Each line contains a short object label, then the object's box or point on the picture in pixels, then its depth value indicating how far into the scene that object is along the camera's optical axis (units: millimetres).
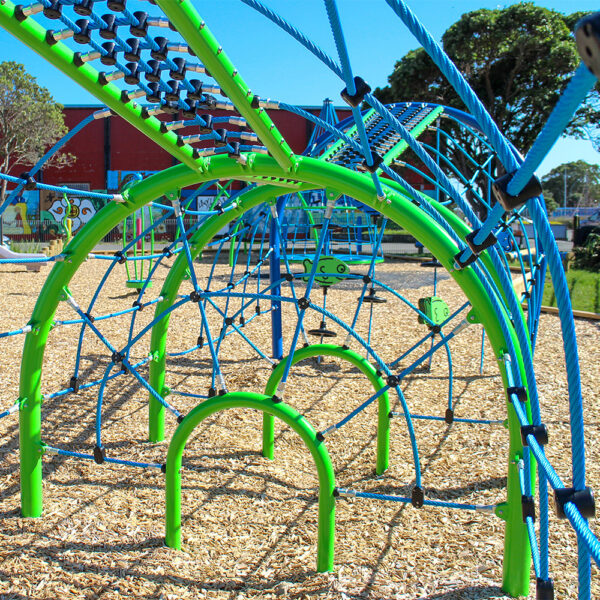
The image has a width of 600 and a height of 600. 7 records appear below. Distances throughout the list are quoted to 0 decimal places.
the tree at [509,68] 16703
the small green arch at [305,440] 2346
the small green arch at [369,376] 3250
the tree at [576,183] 73919
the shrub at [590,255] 13406
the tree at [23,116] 21672
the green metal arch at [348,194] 2195
